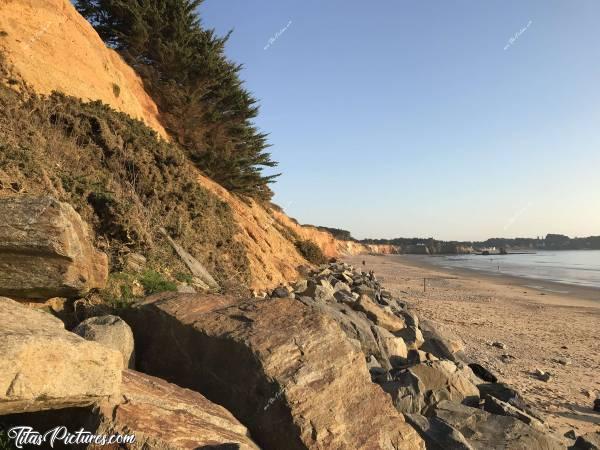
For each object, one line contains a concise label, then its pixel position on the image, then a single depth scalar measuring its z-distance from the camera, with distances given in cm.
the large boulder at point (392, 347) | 717
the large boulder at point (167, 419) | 288
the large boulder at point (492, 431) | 443
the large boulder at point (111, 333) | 399
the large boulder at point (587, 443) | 488
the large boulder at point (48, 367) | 255
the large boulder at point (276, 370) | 365
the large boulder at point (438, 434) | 409
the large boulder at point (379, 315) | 932
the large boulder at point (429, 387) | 501
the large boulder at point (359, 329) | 686
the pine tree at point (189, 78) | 1734
